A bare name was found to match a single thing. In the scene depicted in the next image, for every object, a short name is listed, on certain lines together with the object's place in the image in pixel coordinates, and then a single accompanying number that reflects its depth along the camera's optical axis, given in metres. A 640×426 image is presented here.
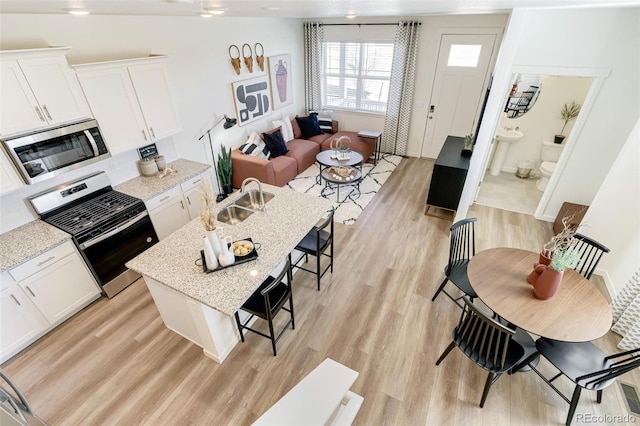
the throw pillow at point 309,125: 6.44
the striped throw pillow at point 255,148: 5.19
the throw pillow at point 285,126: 5.92
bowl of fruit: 2.50
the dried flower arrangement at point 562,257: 2.07
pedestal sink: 5.41
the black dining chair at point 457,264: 2.86
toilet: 5.11
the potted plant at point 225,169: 4.93
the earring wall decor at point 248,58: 4.99
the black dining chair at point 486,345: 2.09
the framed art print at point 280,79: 5.68
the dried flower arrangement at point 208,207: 2.16
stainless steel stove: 2.93
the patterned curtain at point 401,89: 5.59
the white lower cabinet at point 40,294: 2.55
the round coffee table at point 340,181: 4.72
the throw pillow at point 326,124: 6.75
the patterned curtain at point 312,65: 6.27
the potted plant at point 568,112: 4.99
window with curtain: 6.15
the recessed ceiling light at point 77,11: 2.08
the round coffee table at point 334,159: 5.05
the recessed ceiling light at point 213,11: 2.42
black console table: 4.23
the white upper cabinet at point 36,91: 2.40
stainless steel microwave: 2.56
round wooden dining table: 2.06
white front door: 5.30
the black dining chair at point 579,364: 2.00
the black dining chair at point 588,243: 2.53
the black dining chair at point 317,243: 3.01
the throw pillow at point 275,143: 5.48
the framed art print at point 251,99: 5.09
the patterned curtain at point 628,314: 2.59
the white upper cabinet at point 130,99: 2.97
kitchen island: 2.25
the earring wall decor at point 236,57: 4.77
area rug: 4.77
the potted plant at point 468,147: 4.45
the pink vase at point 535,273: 2.29
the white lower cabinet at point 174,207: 3.56
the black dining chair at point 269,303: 2.44
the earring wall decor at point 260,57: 5.20
